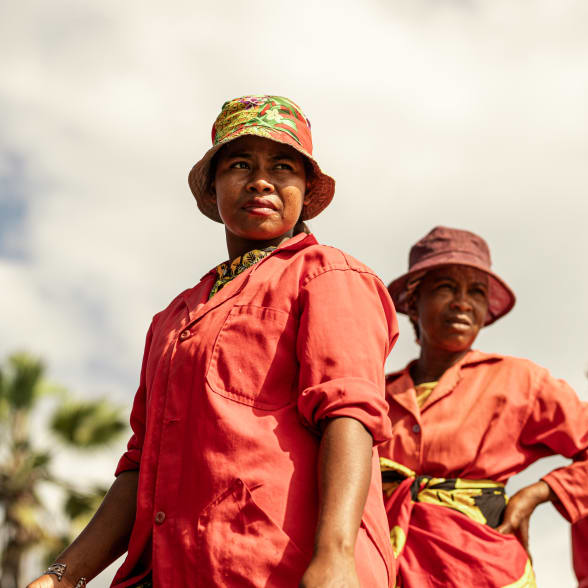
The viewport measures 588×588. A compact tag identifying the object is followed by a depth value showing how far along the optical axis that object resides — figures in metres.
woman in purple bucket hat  3.65
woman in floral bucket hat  2.04
